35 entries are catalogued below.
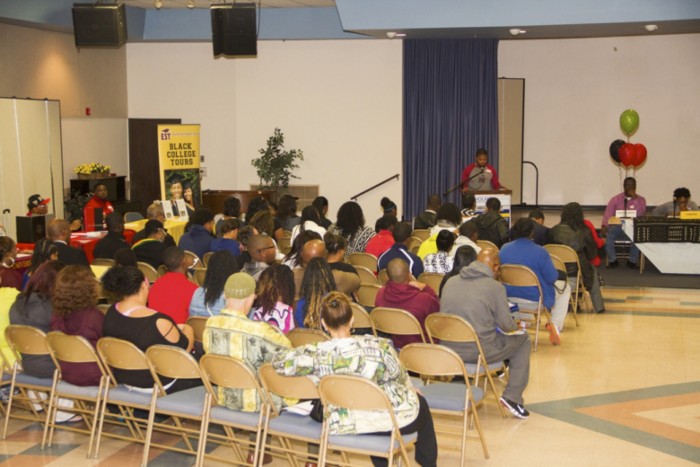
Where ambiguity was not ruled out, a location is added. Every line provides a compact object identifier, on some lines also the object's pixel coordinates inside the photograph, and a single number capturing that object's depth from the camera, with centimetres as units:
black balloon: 1498
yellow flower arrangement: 1466
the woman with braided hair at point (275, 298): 557
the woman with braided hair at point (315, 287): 567
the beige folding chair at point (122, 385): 502
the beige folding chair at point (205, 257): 849
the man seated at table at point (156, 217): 906
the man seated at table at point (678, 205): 1212
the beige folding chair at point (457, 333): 562
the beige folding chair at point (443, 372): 492
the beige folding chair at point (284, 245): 963
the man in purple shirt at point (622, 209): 1256
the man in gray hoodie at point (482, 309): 589
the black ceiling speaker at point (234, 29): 1255
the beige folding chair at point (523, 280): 790
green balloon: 1477
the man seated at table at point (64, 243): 738
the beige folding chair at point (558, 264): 884
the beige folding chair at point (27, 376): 546
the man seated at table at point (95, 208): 1127
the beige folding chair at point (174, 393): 486
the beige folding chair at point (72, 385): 524
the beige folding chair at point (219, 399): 466
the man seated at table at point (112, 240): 847
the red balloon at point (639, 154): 1470
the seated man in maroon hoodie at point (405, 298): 601
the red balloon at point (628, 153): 1469
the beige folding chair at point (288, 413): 455
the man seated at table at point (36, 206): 1126
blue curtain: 1557
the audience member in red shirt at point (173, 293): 616
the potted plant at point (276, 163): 1605
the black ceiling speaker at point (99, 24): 1251
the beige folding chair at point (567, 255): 917
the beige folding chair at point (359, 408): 424
